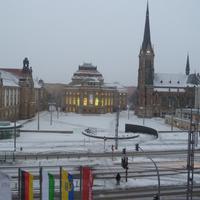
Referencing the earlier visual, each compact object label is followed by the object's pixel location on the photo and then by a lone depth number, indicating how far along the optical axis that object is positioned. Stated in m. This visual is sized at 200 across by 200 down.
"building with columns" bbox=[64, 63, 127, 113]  134.00
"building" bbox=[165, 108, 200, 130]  84.19
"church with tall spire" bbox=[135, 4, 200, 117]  121.06
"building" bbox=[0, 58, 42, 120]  91.19
